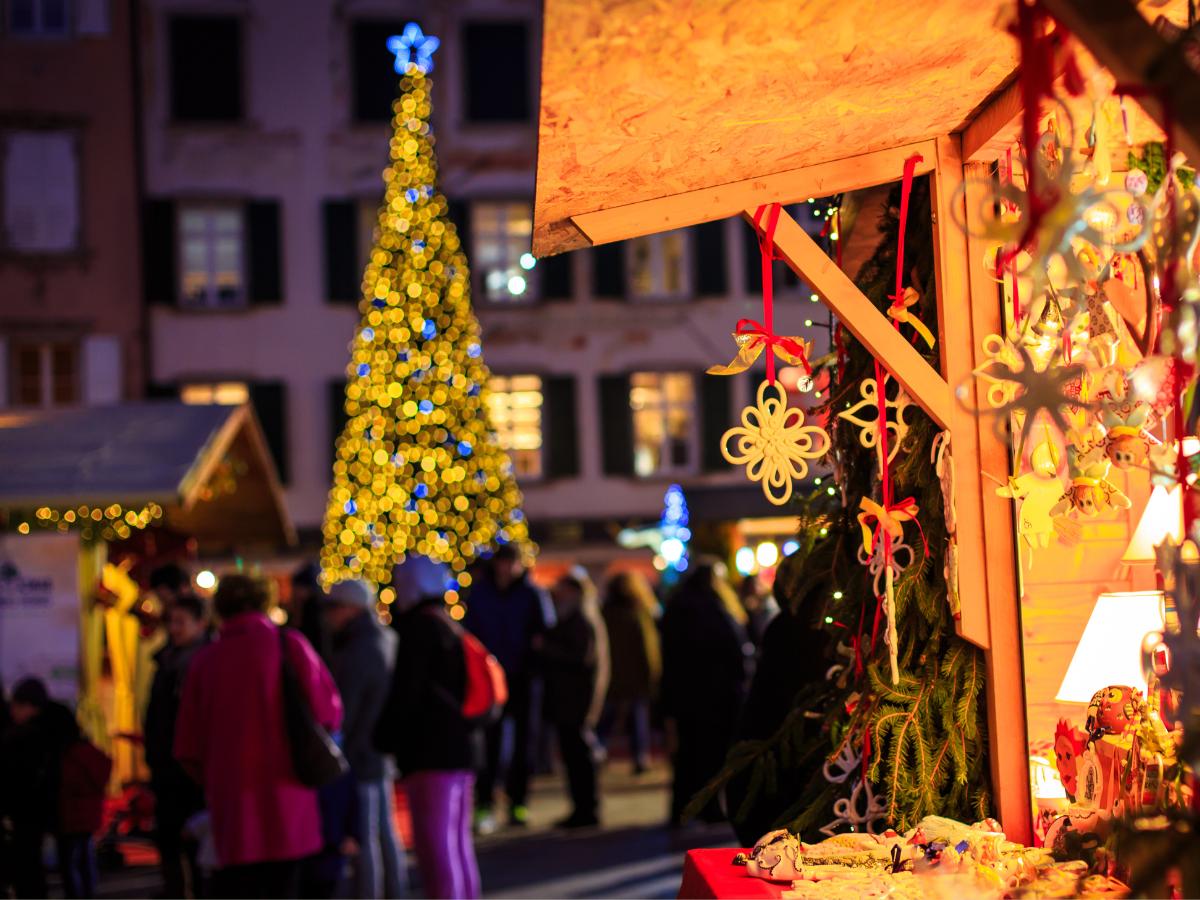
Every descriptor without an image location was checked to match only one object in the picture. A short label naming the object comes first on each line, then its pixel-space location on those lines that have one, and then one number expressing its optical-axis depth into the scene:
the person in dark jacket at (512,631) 10.91
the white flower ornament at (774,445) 4.11
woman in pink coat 6.02
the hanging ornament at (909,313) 3.99
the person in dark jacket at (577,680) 10.63
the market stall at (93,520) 10.06
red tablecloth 3.60
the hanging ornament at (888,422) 4.09
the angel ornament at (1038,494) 3.64
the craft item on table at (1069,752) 3.65
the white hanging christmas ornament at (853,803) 4.05
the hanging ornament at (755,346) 4.11
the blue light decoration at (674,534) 19.64
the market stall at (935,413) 2.93
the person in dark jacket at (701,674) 9.86
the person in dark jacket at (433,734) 6.89
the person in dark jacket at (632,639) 12.67
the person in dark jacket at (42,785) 7.64
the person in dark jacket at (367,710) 7.48
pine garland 3.96
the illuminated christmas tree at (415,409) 17.38
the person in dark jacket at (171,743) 7.09
